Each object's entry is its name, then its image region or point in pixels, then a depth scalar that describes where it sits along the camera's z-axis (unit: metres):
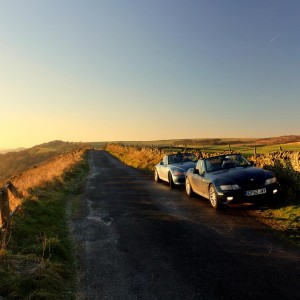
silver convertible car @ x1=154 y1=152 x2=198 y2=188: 16.83
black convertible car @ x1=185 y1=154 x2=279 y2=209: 10.62
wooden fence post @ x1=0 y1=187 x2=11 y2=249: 8.32
